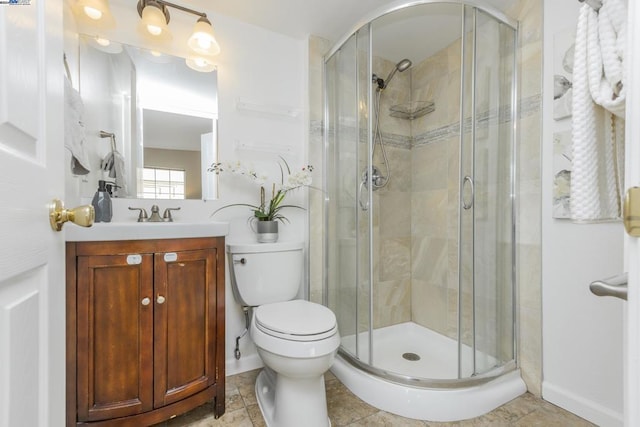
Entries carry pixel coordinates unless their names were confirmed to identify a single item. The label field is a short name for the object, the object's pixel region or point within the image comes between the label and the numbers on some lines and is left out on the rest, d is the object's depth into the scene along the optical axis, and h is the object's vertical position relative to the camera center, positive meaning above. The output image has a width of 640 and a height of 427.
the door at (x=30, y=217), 0.37 -0.01
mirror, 1.52 +0.52
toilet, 1.18 -0.52
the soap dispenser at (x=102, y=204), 1.32 +0.04
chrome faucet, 1.53 -0.02
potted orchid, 1.75 +0.11
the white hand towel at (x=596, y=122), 0.68 +0.22
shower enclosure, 1.55 +0.04
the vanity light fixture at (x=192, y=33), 1.54 +0.99
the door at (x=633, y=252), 0.40 -0.05
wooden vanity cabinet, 1.08 -0.46
